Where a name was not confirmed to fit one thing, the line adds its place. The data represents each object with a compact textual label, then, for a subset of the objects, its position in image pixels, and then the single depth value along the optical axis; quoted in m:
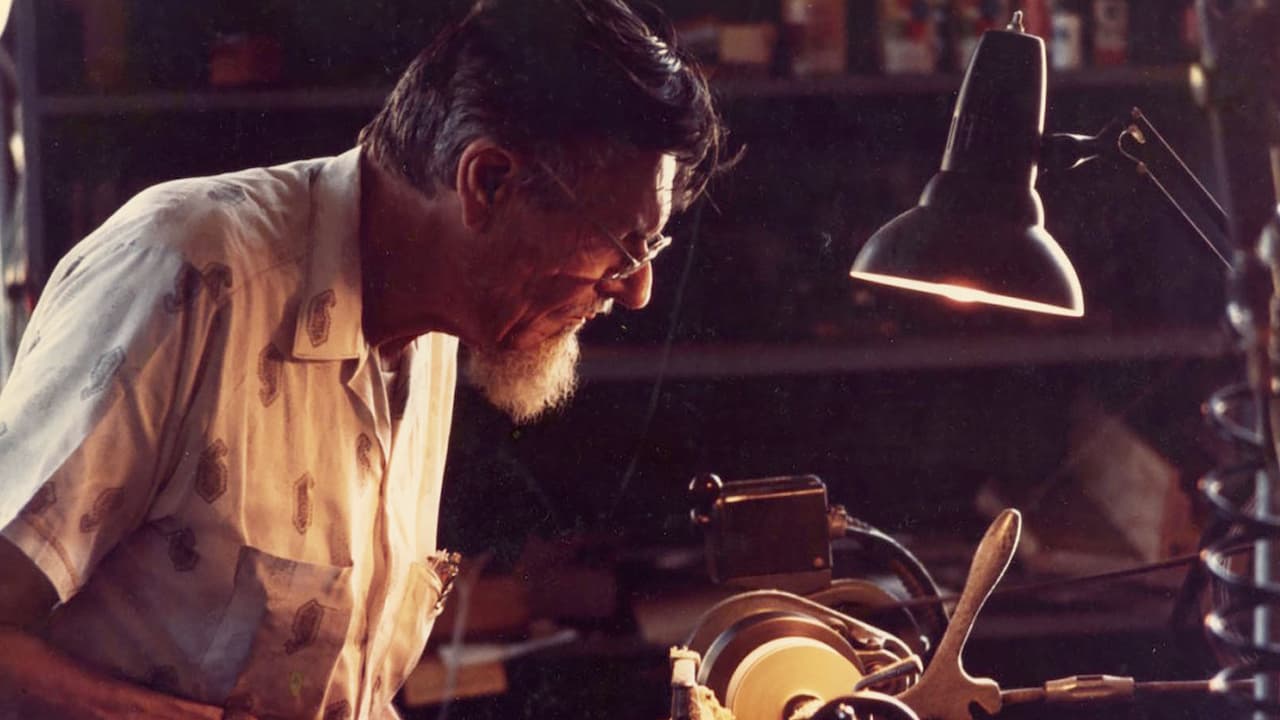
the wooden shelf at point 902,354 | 2.45
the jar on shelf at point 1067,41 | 2.39
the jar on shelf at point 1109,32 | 2.42
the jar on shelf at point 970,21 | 2.37
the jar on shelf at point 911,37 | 2.38
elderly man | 1.10
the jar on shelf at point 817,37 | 2.39
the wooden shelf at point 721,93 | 2.27
